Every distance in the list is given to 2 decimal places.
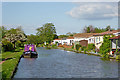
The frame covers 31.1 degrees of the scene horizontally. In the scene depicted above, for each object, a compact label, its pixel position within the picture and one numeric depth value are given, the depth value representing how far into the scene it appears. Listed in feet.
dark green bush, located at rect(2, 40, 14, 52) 162.30
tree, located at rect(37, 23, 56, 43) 463.83
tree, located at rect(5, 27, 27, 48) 251.39
